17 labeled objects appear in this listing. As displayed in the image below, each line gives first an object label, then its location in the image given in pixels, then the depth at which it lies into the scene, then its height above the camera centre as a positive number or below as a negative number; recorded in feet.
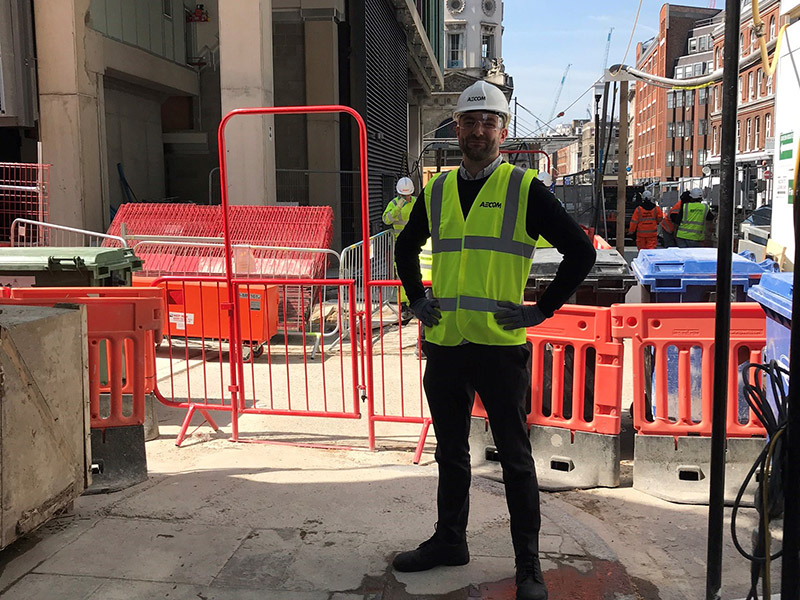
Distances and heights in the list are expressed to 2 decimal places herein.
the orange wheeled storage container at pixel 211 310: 28.53 -2.72
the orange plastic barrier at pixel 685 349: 15.53 -2.36
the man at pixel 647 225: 58.75 +0.66
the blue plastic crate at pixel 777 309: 12.78 -1.29
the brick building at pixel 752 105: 202.02 +36.34
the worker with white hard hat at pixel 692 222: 49.98 +0.72
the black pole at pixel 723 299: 8.48 -0.75
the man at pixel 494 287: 10.56 -0.73
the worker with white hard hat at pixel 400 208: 39.81 +1.45
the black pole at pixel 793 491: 7.24 -2.45
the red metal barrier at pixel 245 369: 19.92 -4.55
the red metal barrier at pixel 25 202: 39.90 +2.05
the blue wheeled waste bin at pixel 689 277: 20.16 -1.15
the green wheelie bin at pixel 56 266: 21.50 -0.74
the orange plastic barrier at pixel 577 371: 15.89 -2.90
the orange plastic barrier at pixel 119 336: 15.88 -2.06
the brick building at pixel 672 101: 308.60 +55.60
